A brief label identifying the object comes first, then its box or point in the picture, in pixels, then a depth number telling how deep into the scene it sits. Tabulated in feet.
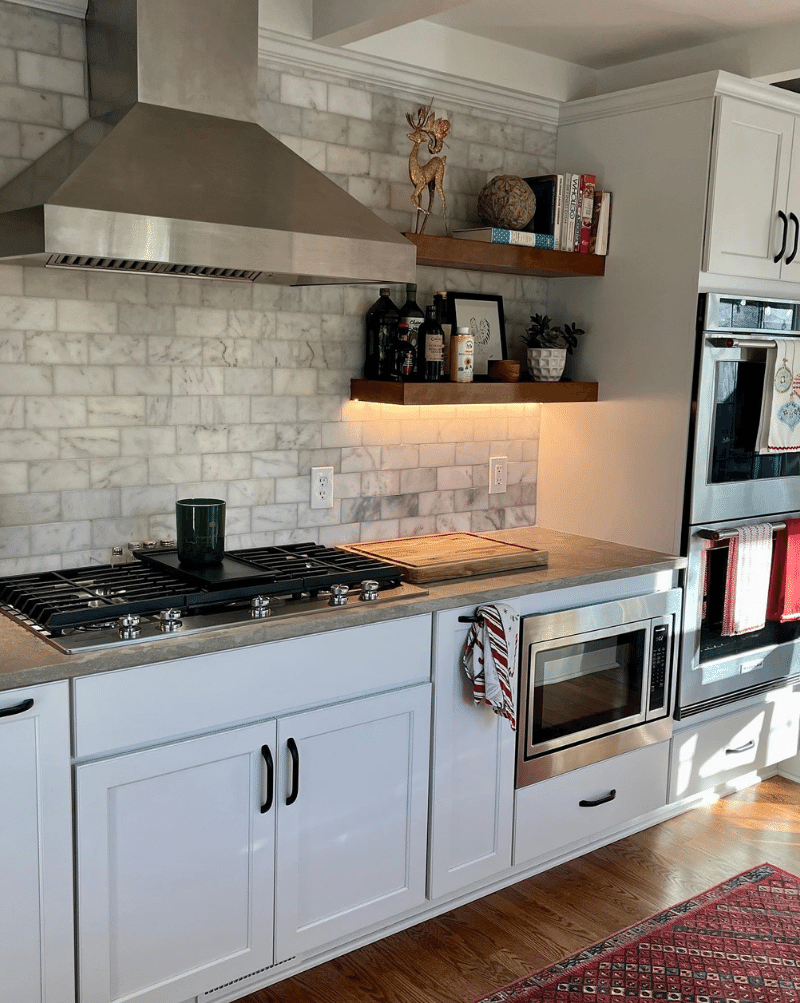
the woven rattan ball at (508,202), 10.37
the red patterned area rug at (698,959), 8.28
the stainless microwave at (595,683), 9.38
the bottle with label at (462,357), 10.23
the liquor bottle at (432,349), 10.04
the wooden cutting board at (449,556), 9.18
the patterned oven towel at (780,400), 10.61
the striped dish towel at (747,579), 10.85
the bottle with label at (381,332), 10.00
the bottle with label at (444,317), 10.40
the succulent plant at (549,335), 11.10
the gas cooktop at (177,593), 7.10
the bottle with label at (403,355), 9.92
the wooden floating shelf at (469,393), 9.65
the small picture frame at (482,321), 10.89
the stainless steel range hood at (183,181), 6.74
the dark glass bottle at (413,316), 9.97
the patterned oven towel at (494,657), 8.62
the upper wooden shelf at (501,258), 9.82
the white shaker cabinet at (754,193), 10.07
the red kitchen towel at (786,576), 11.32
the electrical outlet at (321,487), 10.12
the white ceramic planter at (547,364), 10.99
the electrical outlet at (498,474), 11.64
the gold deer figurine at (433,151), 9.92
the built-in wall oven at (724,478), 10.35
